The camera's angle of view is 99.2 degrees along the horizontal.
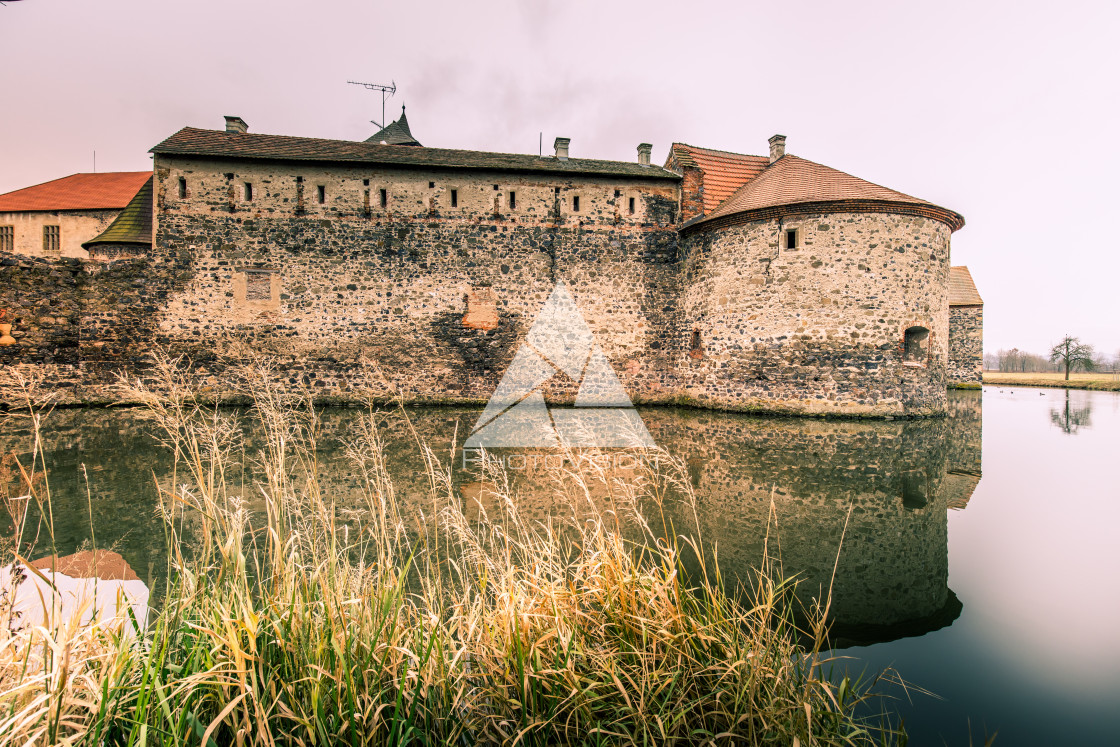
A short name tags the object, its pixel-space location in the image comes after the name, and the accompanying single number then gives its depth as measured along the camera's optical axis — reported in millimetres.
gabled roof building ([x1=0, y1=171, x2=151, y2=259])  19406
